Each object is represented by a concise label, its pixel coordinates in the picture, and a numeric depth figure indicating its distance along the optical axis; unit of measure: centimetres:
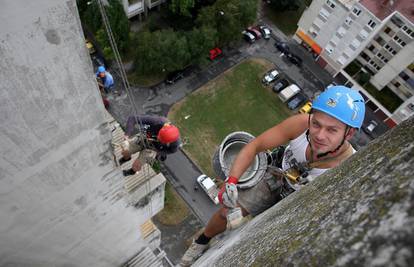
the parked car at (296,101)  2683
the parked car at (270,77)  2745
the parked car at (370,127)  2623
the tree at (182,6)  2512
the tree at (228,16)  2497
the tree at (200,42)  2425
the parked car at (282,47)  2927
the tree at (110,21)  2247
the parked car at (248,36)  2914
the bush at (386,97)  2625
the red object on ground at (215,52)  2761
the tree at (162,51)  2302
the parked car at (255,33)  2953
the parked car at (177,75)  2595
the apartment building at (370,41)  2295
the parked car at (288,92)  2680
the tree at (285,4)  2969
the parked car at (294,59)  2888
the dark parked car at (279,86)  2722
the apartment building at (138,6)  2592
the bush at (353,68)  2728
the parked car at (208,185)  2166
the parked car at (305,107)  2614
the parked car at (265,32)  2986
